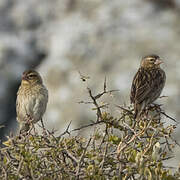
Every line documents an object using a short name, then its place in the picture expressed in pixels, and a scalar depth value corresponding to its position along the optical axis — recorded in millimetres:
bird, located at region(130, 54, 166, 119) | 13857
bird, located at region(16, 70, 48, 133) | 14875
